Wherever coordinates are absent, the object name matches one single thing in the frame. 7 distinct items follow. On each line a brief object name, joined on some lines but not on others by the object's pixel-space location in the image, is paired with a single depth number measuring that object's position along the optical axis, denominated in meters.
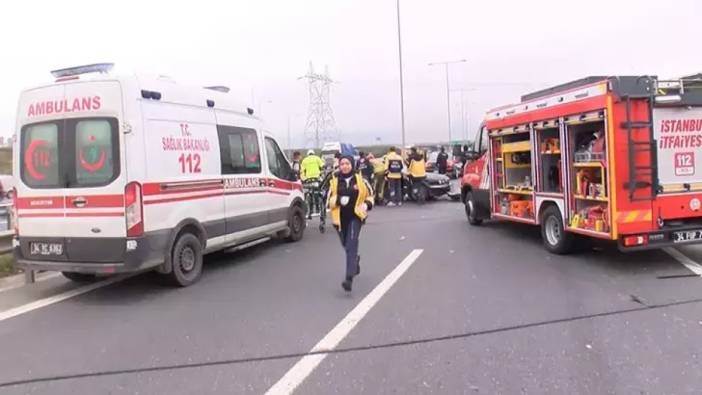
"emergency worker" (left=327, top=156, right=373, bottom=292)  7.05
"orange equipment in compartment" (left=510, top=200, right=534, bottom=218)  10.15
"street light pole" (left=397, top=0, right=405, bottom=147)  29.05
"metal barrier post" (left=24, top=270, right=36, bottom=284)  7.52
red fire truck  7.50
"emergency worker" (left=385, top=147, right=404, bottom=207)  18.92
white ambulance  6.76
